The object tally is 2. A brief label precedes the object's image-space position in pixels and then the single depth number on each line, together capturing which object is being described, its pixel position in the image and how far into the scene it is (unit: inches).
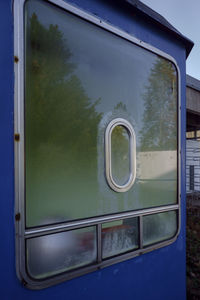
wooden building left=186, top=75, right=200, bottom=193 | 223.1
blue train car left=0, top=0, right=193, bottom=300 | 38.8
